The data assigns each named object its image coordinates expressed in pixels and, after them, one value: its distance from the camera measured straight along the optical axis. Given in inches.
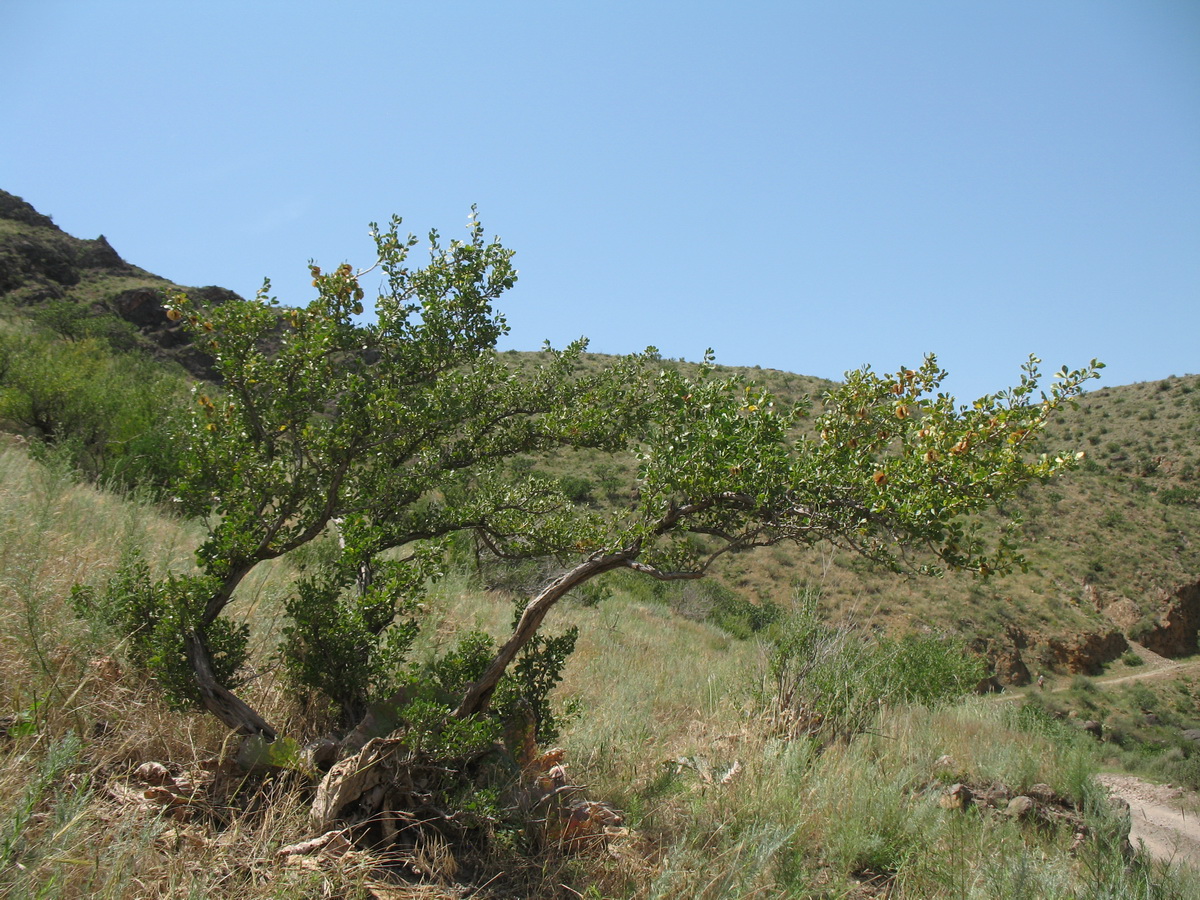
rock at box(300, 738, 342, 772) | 145.3
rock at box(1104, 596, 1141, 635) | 1320.1
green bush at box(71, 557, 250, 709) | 142.6
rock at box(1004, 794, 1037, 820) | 241.2
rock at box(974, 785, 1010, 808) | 251.1
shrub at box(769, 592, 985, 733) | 269.3
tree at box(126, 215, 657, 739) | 148.3
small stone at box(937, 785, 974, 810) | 227.9
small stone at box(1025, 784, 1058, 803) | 267.4
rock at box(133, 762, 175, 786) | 137.4
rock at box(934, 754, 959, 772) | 273.9
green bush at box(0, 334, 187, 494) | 400.2
